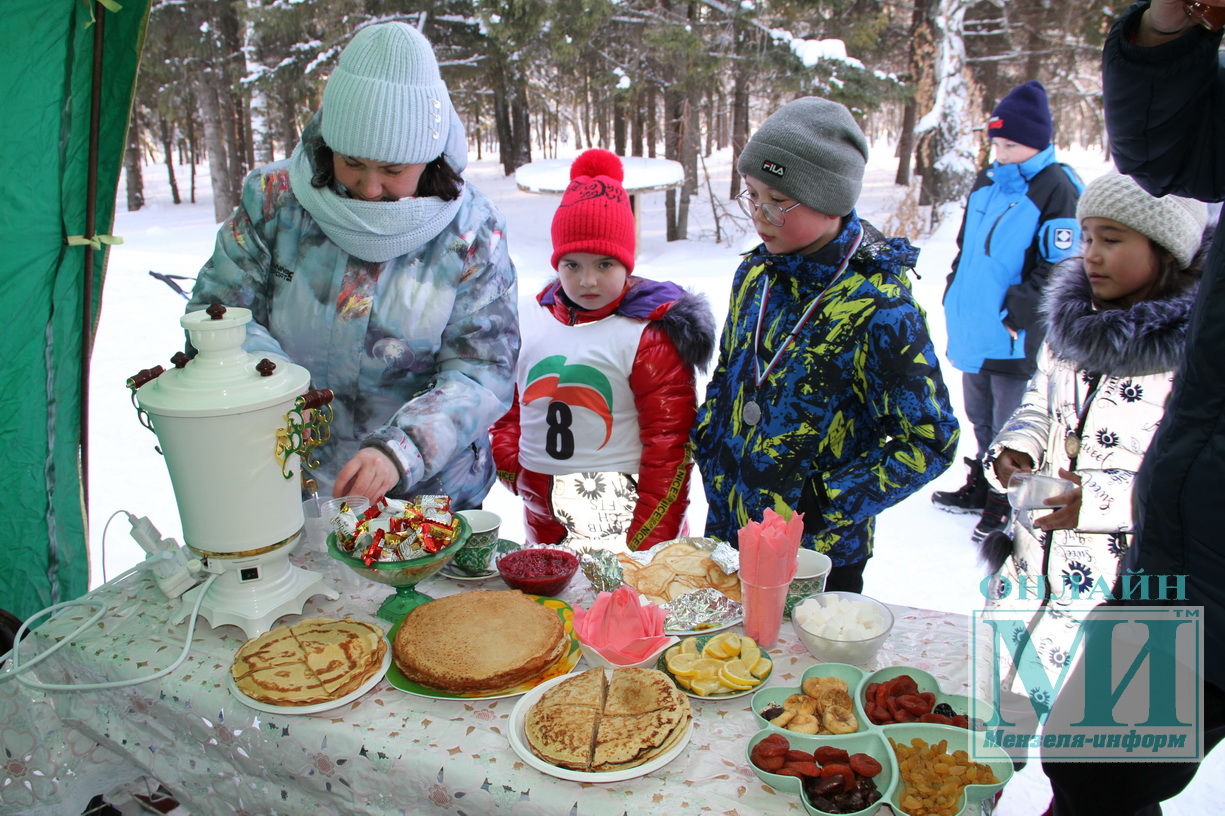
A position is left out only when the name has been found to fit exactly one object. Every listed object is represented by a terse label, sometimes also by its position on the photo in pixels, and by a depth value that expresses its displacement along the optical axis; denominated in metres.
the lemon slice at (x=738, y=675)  1.37
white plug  1.69
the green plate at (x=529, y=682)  1.38
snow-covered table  8.75
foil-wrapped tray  1.56
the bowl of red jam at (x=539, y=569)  1.69
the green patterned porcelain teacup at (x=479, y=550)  1.79
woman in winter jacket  1.90
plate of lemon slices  1.37
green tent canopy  2.19
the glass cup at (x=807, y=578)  1.58
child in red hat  2.40
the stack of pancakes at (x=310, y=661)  1.38
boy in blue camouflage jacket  1.88
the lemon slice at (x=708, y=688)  1.36
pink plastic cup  1.47
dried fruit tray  1.14
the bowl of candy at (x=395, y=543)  1.53
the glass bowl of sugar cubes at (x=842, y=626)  1.43
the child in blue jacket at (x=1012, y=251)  3.93
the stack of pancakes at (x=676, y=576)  1.68
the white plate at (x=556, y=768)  1.18
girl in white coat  1.90
